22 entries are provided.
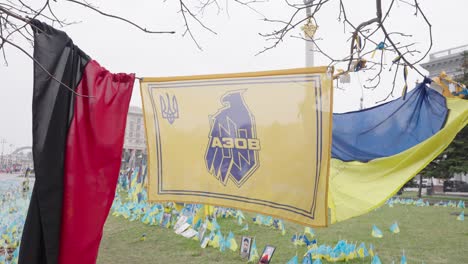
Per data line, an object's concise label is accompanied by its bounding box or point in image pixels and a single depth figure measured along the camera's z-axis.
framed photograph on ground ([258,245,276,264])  4.99
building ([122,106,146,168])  22.02
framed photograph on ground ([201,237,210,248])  7.02
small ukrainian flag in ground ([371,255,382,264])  5.15
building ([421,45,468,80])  31.05
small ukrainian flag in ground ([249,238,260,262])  5.92
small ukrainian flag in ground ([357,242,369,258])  6.12
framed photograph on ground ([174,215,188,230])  8.76
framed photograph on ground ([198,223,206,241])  7.46
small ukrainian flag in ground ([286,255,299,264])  4.93
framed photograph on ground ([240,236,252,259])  6.07
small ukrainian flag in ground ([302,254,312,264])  4.88
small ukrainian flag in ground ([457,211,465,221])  11.51
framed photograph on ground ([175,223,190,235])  8.40
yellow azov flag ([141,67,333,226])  2.15
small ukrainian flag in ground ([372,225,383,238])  8.23
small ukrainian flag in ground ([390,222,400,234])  8.94
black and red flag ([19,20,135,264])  1.90
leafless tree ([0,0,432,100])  2.60
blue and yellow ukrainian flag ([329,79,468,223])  3.20
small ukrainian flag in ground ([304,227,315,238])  7.89
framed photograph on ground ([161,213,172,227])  9.35
